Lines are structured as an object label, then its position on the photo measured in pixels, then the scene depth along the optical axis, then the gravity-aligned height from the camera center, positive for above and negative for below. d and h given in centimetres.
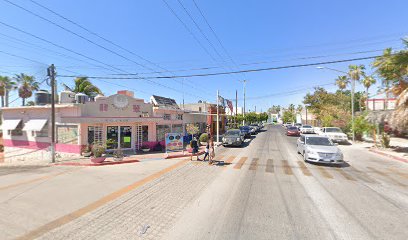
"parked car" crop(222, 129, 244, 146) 1942 -205
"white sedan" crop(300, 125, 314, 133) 3312 -173
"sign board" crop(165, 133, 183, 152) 1470 -175
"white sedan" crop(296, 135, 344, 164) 1098 -185
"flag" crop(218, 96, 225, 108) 3308 +319
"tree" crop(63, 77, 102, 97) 2458 +420
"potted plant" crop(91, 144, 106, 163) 1218 -222
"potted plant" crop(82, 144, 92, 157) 1415 -240
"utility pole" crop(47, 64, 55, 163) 1305 +168
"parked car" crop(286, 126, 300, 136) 3225 -200
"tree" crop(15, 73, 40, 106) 3308 +587
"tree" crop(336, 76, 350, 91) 4923 +966
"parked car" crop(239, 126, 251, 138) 2773 -173
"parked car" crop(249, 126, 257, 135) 3376 -198
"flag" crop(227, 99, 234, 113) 3737 +302
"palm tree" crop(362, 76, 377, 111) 4234 +852
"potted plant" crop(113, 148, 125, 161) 1290 -242
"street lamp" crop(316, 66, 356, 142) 2198 +328
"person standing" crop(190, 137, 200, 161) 1368 -192
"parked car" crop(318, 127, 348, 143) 2131 -180
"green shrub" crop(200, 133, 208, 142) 2270 -222
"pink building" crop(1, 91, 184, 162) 1467 -58
